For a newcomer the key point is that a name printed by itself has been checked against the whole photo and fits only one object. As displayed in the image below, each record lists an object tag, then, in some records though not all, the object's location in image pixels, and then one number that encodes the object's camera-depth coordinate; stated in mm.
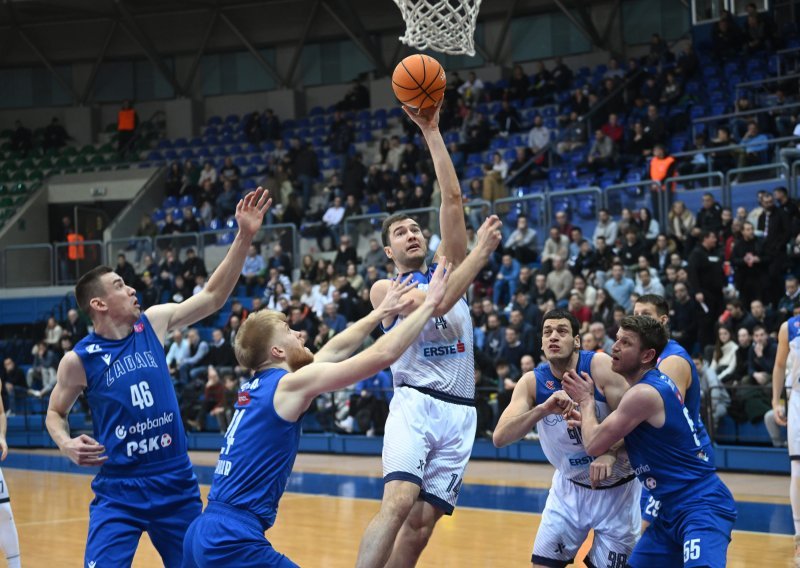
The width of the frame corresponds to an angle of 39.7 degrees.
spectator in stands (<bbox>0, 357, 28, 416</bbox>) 21062
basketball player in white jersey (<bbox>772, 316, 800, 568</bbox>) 8336
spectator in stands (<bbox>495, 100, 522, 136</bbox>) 23328
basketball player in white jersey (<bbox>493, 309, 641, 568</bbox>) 6051
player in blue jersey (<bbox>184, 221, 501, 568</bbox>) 4777
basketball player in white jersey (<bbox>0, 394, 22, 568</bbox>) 7680
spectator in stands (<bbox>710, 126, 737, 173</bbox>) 16875
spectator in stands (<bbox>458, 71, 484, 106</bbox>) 24828
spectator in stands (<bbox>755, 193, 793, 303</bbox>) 14227
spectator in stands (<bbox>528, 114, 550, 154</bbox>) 22094
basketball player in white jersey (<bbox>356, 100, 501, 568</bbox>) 5969
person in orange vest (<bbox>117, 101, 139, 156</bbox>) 30469
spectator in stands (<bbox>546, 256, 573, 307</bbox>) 15703
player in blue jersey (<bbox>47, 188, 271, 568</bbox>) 5582
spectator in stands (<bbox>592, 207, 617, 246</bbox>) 16141
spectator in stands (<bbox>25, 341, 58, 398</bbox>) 20766
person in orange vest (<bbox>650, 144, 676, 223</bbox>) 16953
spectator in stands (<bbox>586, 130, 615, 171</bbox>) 19766
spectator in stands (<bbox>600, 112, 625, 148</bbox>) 20266
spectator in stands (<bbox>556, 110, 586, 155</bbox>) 21016
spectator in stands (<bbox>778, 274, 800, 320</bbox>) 13375
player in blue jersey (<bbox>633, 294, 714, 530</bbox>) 6172
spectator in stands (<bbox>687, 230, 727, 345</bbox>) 14305
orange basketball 6266
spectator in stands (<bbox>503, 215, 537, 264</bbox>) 17047
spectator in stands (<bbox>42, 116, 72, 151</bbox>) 31047
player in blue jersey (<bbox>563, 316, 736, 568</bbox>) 5465
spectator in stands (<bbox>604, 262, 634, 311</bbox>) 14797
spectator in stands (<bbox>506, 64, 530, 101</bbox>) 24359
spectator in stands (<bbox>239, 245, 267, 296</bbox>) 20594
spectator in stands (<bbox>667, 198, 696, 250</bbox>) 15438
